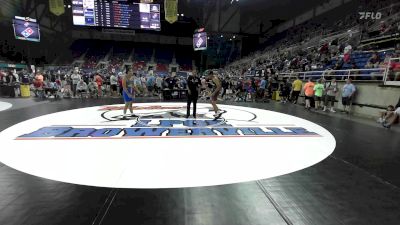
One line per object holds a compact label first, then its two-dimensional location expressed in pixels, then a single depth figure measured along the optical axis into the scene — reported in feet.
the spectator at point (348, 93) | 28.02
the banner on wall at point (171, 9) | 47.53
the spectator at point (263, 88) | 44.01
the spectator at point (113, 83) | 47.37
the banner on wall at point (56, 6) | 47.14
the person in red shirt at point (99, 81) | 45.21
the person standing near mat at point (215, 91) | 23.74
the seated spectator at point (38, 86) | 42.48
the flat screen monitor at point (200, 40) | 55.52
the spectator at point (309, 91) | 33.09
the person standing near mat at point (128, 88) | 22.80
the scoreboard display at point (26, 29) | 47.44
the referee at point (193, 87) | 23.07
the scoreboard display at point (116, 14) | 48.47
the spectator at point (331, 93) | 30.78
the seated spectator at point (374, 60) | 32.14
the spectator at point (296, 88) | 37.60
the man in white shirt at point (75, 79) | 43.60
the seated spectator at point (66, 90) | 43.76
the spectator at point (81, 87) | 41.65
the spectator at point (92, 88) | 44.63
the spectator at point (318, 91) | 32.07
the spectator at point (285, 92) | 40.96
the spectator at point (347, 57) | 38.09
